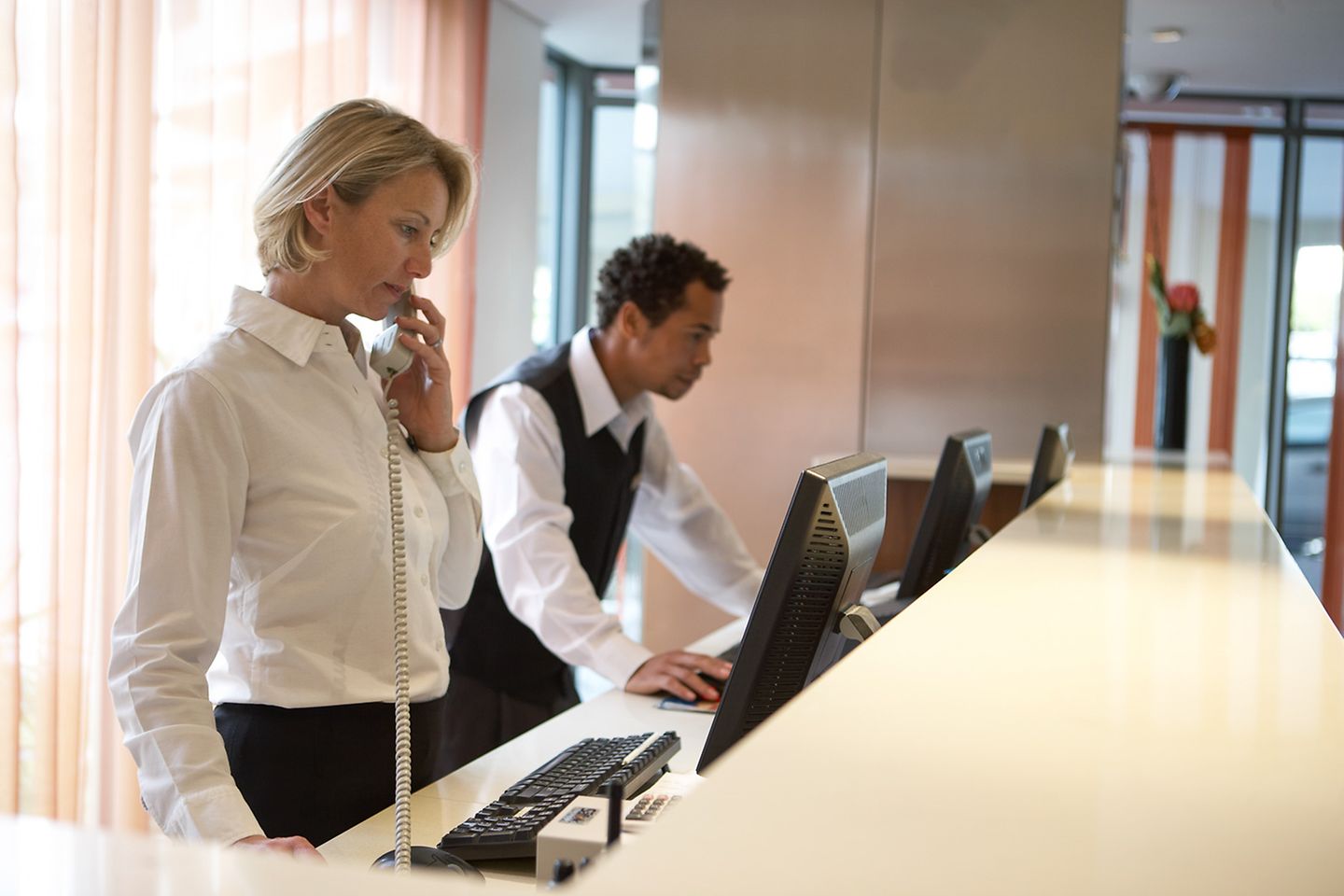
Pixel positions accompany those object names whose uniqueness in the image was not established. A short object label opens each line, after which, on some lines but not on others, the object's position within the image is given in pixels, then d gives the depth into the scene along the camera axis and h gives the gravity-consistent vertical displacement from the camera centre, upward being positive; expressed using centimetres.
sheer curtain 276 +16
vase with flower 489 +17
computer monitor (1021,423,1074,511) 279 -18
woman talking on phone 134 -20
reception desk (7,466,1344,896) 60 -23
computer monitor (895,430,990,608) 212 -23
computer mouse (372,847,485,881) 115 -46
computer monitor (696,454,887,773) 125 -22
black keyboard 127 -45
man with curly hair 229 -27
